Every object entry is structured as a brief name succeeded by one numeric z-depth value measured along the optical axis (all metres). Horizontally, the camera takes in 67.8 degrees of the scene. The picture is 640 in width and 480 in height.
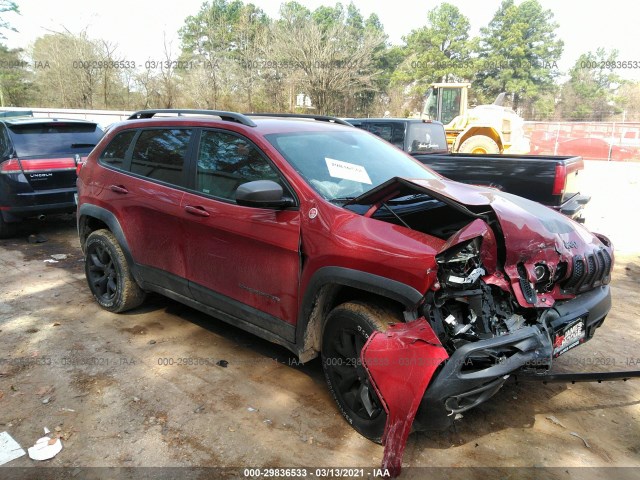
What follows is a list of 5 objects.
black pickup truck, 5.70
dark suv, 7.07
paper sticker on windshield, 3.32
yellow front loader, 13.94
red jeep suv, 2.43
